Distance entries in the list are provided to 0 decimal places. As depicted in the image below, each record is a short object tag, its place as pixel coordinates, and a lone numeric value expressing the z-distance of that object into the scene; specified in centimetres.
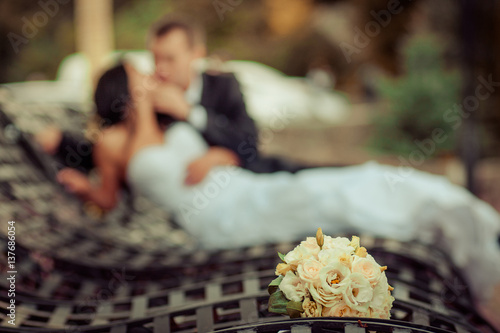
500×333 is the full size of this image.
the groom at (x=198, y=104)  297
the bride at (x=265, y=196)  213
